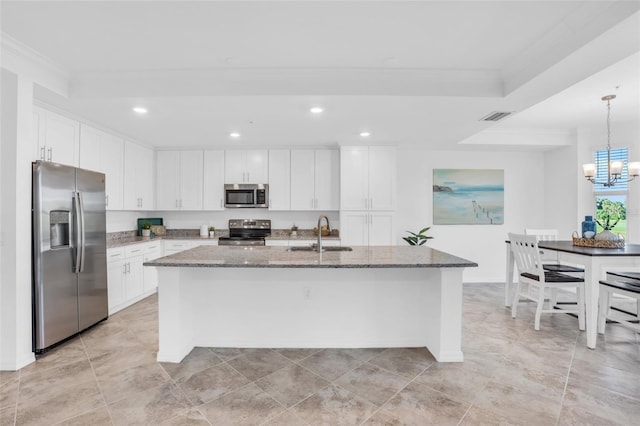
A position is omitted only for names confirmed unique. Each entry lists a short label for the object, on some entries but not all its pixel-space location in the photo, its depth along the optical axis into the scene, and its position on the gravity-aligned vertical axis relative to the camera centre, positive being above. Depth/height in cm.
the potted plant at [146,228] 518 -25
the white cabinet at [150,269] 465 -85
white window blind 459 +70
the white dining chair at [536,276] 346 -74
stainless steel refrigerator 272 -38
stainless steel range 560 -27
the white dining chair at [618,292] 295 -77
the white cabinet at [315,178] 525 +57
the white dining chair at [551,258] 369 -54
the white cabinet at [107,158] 381 +71
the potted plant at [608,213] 468 -2
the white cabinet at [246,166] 532 +78
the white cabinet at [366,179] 496 +52
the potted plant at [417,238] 506 -42
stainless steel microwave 525 +29
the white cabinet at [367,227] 495 -23
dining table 292 -49
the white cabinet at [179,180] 538 +55
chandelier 361 +51
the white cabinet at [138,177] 467 +55
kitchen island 287 -85
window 461 +22
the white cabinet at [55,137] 315 +81
